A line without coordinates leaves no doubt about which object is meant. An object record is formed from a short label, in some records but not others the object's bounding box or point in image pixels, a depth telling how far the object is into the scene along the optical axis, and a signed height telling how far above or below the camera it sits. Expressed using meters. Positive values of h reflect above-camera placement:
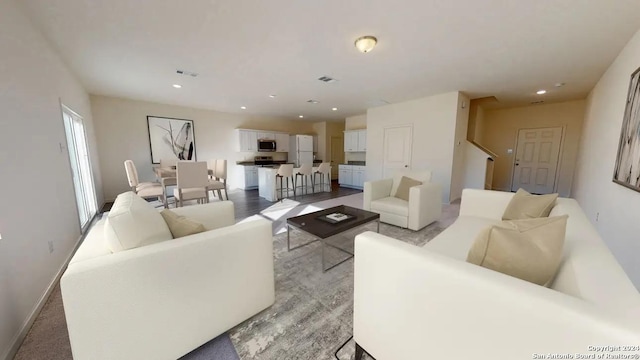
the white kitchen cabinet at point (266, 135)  7.30 +0.65
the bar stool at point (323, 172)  6.13 -0.50
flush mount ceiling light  2.37 +1.22
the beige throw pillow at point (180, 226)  1.38 -0.45
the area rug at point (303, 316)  1.34 -1.17
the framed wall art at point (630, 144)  2.05 +0.10
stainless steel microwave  7.29 +0.32
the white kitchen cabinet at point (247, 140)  6.86 +0.46
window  3.19 -0.19
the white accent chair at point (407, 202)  3.08 -0.72
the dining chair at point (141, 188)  4.01 -0.63
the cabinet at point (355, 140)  6.90 +0.45
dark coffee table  2.21 -0.76
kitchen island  5.30 -0.81
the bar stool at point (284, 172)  5.29 -0.42
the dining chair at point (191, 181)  3.86 -0.47
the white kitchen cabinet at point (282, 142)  7.77 +0.45
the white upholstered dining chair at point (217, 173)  4.58 -0.45
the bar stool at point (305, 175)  5.70 -0.56
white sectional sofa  0.60 -0.51
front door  5.78 -0.15
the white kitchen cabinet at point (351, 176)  6.88 -0.69
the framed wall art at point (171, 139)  5.54 +0.42
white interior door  5.36 +0.13
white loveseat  0.99 -0.68
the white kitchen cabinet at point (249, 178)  6.76 -0.72
